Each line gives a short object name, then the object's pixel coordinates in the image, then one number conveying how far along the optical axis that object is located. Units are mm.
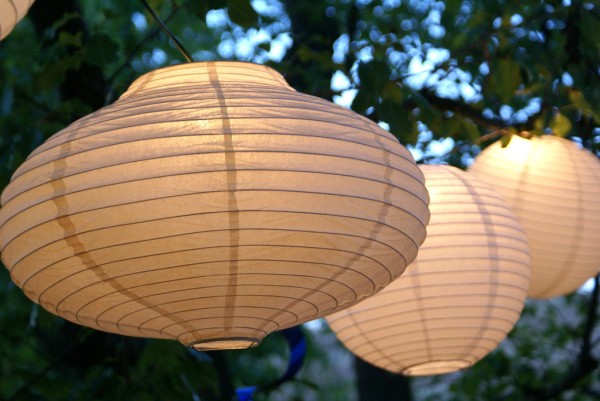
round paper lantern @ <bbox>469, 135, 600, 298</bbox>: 2565
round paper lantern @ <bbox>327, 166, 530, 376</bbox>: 2181
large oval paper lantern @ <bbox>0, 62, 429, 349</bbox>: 1702
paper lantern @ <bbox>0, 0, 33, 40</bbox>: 1731
